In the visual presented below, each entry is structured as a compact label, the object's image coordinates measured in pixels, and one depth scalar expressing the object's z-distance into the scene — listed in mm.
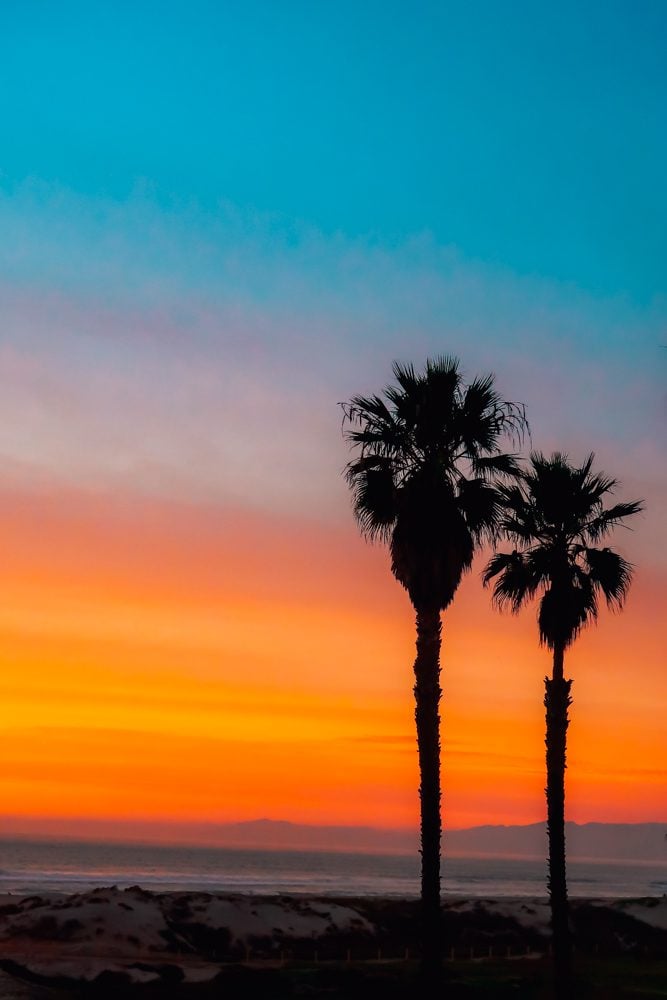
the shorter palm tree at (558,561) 34562
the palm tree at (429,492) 31438
